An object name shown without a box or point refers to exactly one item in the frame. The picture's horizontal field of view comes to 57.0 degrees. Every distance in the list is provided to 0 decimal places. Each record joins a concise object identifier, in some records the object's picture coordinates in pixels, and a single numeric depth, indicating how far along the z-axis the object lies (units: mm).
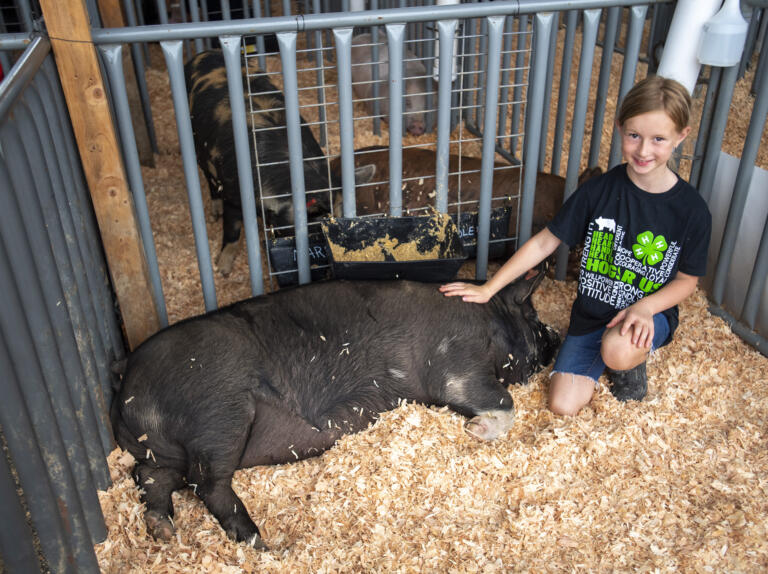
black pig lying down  2516
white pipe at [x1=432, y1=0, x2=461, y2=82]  4727
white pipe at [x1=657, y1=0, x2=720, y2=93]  3033
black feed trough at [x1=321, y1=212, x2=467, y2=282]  3225
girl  2578
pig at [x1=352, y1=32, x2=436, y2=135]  6168
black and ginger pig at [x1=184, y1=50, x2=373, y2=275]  3837
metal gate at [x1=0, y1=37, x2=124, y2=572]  1707
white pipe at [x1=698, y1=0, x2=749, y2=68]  2973
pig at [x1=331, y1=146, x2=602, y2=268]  4051
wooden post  2465
